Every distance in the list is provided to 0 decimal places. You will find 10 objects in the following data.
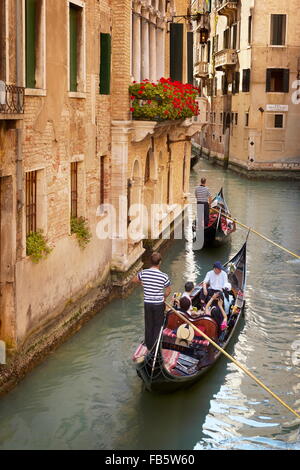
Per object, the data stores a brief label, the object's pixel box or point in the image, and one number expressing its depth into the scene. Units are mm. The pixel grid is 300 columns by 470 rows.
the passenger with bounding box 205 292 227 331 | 8414
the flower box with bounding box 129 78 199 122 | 10234
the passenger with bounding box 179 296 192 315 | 7684
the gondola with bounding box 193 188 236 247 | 13859
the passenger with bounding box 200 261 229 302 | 8922
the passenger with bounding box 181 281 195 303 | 8070
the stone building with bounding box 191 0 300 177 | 26391
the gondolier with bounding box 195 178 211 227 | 13977
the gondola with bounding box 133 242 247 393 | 6684
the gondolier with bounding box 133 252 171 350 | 6801
